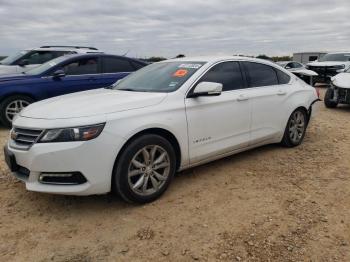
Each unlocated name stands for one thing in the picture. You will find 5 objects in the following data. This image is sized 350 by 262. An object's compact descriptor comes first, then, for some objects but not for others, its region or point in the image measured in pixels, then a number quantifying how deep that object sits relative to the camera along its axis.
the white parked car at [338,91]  9.73
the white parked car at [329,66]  17.28
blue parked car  7.46
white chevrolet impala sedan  3.46
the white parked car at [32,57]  10.51
